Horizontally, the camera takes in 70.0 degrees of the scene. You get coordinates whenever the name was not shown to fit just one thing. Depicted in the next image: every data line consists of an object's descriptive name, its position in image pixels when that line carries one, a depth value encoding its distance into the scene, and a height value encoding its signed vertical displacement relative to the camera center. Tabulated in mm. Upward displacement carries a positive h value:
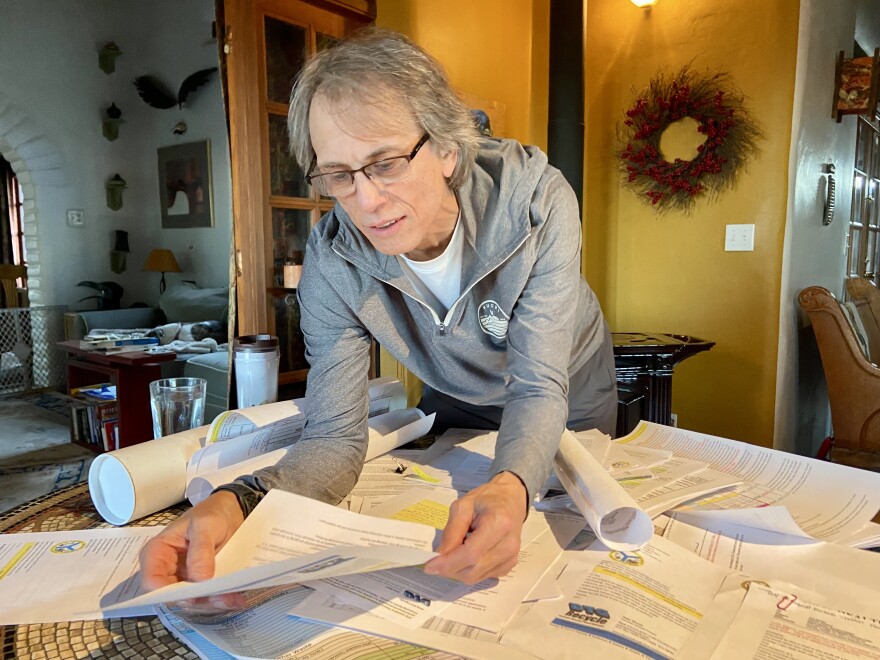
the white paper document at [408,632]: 484 -311
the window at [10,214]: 6848 +384
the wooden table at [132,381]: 3303 -711
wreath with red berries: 2623 +455
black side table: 2230 -466
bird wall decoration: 6023 +1475
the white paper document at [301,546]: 486 -278
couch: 5203 -552
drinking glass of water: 948 -235
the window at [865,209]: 3471 +203
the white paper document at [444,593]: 536 -311
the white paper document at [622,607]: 492 -309
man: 793 -29
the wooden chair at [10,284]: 5869 -322
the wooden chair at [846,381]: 2414 -529
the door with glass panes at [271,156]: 2361 +354
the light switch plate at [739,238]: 2660 +26
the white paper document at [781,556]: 588 -312
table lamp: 5930 -130
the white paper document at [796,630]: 483 -311
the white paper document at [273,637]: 489 -314
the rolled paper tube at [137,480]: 730 -273
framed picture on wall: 5867 +595
